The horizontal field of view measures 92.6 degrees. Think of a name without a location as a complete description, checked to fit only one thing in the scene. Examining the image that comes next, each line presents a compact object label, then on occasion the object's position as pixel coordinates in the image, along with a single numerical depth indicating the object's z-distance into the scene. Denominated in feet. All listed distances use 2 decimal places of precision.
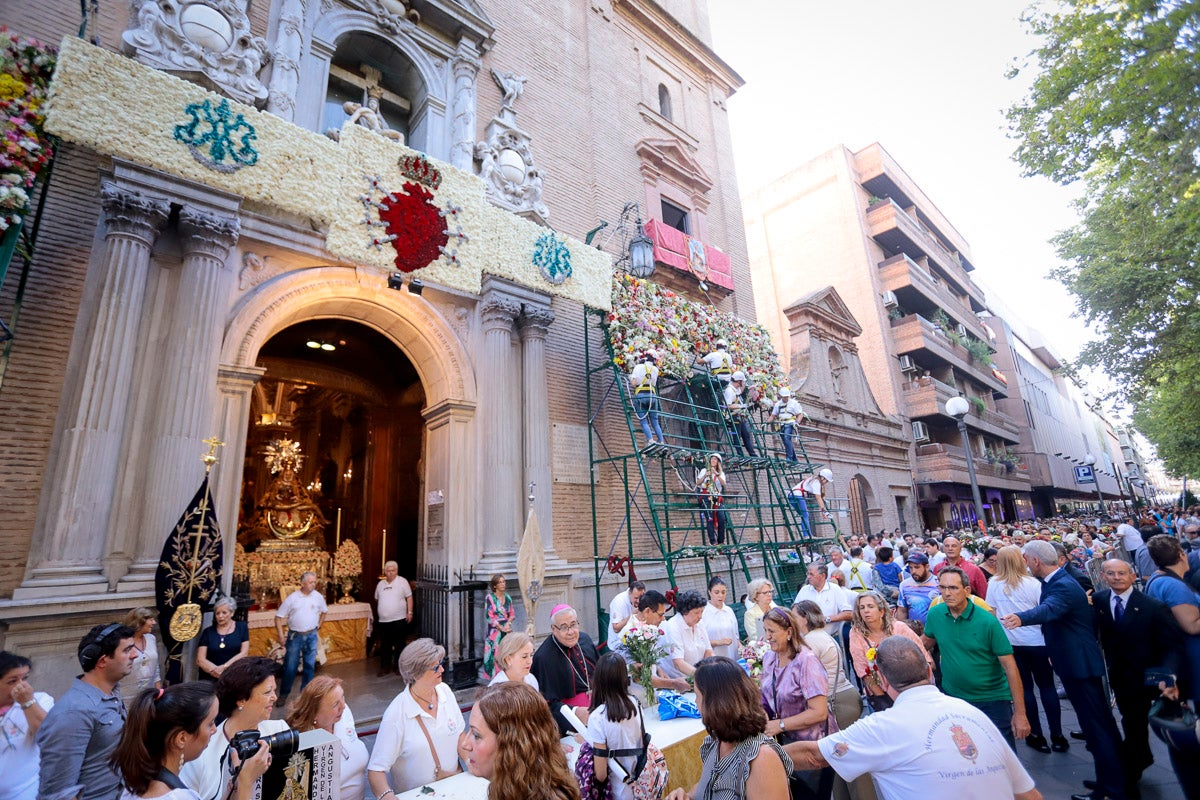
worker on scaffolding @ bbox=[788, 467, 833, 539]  44.83
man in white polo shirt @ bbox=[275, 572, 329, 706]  25.59
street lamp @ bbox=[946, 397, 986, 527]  40.63
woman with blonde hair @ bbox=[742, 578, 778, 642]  20.35
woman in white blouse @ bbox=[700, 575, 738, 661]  19.48
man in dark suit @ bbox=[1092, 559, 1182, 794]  14.74
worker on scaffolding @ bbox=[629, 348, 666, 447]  34.06
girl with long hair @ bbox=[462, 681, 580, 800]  7.39
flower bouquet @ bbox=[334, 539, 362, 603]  37.50
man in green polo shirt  14.39
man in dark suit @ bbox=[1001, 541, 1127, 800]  14.66
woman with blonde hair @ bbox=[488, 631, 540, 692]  12.82
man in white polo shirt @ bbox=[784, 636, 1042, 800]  8.43
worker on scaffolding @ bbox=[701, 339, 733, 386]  40.09
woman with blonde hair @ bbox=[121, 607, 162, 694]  16.34
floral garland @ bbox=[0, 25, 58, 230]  18.79
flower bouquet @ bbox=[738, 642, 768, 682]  16.36
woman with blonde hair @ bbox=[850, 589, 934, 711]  14.60
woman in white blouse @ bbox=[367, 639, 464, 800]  11.35
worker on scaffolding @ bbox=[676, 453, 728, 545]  37.65
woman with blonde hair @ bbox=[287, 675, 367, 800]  10.89
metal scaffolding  35.65
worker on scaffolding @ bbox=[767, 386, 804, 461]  44.97
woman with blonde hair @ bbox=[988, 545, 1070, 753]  17.90
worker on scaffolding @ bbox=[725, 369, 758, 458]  41.68
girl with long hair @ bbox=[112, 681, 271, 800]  8.25
